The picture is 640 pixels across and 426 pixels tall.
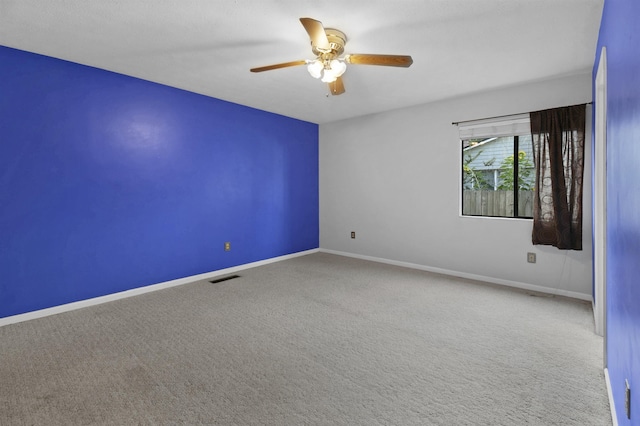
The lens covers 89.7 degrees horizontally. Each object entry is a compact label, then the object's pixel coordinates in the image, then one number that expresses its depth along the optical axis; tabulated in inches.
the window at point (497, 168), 149.9
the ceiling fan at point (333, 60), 91.5
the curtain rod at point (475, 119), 147.9
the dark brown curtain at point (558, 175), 129.9
